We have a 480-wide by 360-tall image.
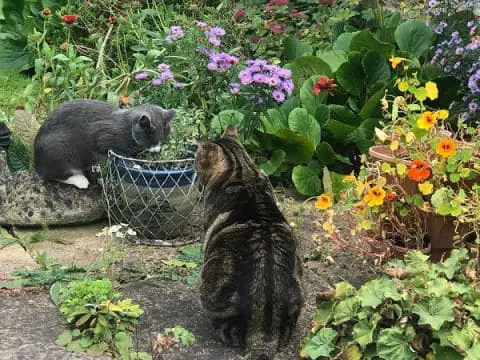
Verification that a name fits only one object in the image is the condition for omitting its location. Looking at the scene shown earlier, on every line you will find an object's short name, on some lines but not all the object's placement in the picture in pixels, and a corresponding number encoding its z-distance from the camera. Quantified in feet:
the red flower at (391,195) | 12.27
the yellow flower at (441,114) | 11.84
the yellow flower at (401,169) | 11.88
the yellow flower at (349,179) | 12.73
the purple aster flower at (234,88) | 16.12
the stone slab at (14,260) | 13.26
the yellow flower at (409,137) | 12.01
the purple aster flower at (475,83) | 15.48
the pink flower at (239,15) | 22.11
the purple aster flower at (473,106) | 16.22
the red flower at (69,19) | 18.81
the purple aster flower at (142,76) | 16.72
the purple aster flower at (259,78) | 15.21
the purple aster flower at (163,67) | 16.53
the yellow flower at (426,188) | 11.47
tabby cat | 10.22
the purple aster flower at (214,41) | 16.57
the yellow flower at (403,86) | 12.39
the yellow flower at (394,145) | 12.03
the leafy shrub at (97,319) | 10.29
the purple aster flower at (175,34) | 18.04
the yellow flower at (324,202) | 12.08
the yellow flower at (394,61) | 12.96
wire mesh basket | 14.30
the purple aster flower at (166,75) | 16.34
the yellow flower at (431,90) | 11.91
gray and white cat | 14.62
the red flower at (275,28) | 21.69
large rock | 15.21
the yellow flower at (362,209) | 12.48
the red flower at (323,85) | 17.20
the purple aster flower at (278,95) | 15.42
